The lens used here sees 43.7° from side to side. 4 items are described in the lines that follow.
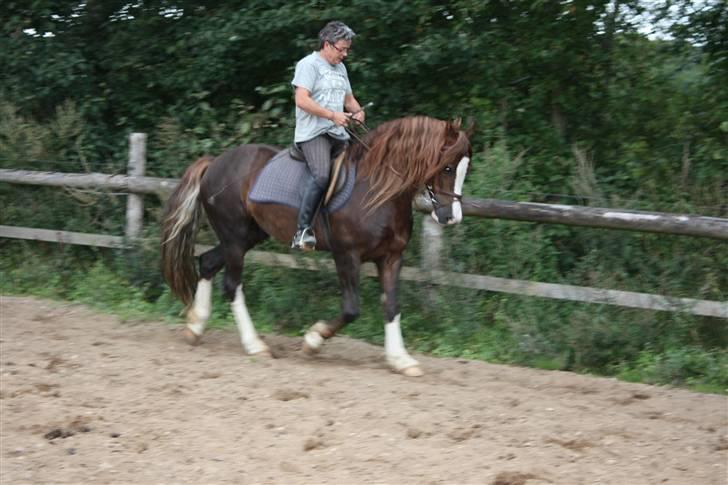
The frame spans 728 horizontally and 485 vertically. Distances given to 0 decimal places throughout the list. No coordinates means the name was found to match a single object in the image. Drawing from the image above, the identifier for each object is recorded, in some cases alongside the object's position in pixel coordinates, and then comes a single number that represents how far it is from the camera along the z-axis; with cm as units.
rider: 716
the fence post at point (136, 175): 1000
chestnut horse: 705
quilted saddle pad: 733
